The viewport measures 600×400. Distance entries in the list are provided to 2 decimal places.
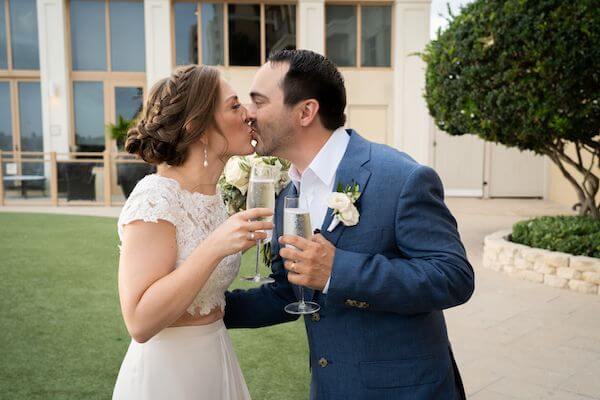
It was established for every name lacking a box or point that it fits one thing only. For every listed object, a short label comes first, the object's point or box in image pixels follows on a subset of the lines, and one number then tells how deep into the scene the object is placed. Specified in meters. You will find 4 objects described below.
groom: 1.80
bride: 2.01
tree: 6.78
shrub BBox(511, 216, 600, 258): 7.22
